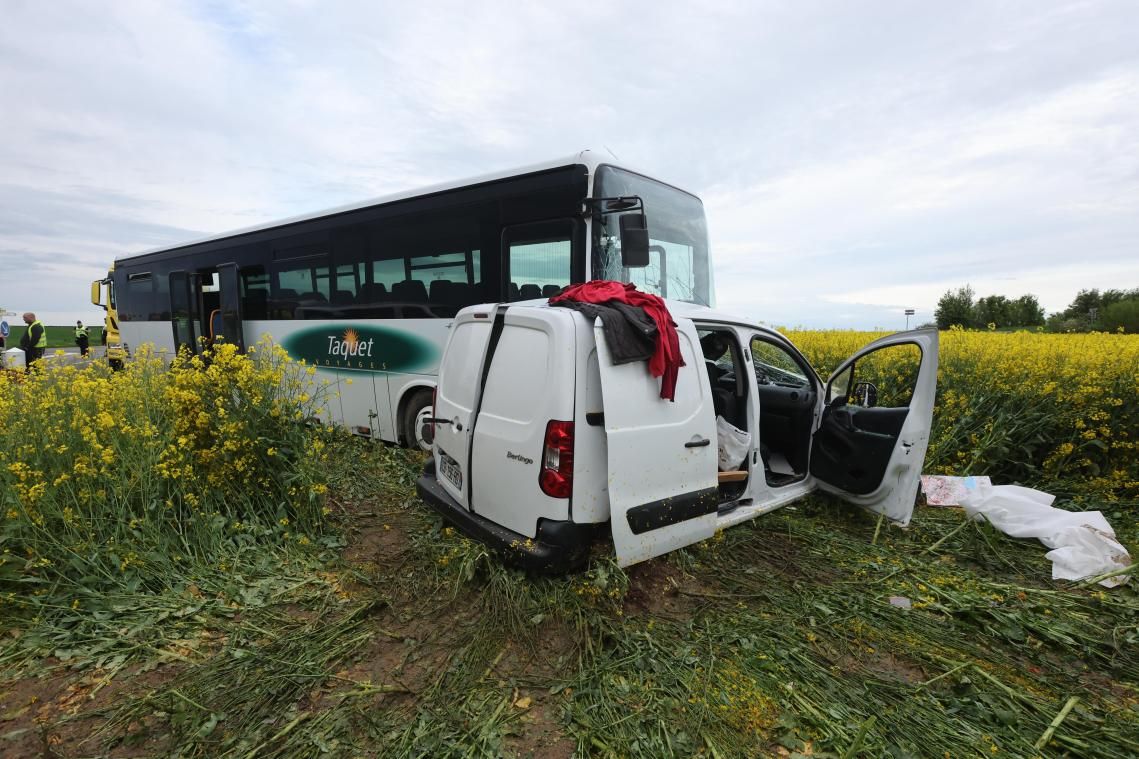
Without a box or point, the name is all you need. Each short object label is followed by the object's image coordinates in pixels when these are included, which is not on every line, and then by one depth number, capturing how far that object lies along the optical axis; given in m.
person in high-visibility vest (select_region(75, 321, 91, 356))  19.12
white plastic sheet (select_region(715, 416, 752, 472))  4.21
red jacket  3.27
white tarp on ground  3.86
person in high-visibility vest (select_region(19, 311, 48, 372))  11.35
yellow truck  16.59
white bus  5.68
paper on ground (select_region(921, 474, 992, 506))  4.91
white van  3.08
